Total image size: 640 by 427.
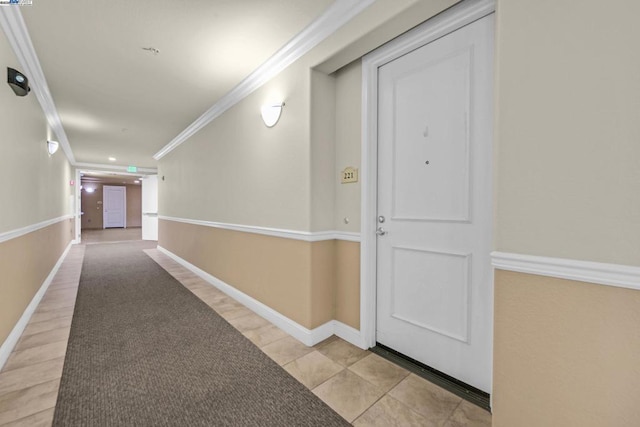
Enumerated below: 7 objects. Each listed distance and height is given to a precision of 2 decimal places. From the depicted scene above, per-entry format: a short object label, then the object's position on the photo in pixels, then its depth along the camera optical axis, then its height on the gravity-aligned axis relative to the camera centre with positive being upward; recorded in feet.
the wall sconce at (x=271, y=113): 8.19 +2.98
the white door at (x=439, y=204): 5.13 +0.11
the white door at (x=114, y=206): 44.06 +0.24
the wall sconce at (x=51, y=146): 12.41 +2.89
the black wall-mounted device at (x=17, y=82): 6.50 +3.14
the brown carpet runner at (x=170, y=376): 4.69 -3.62
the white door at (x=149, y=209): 28.60 -0.16
